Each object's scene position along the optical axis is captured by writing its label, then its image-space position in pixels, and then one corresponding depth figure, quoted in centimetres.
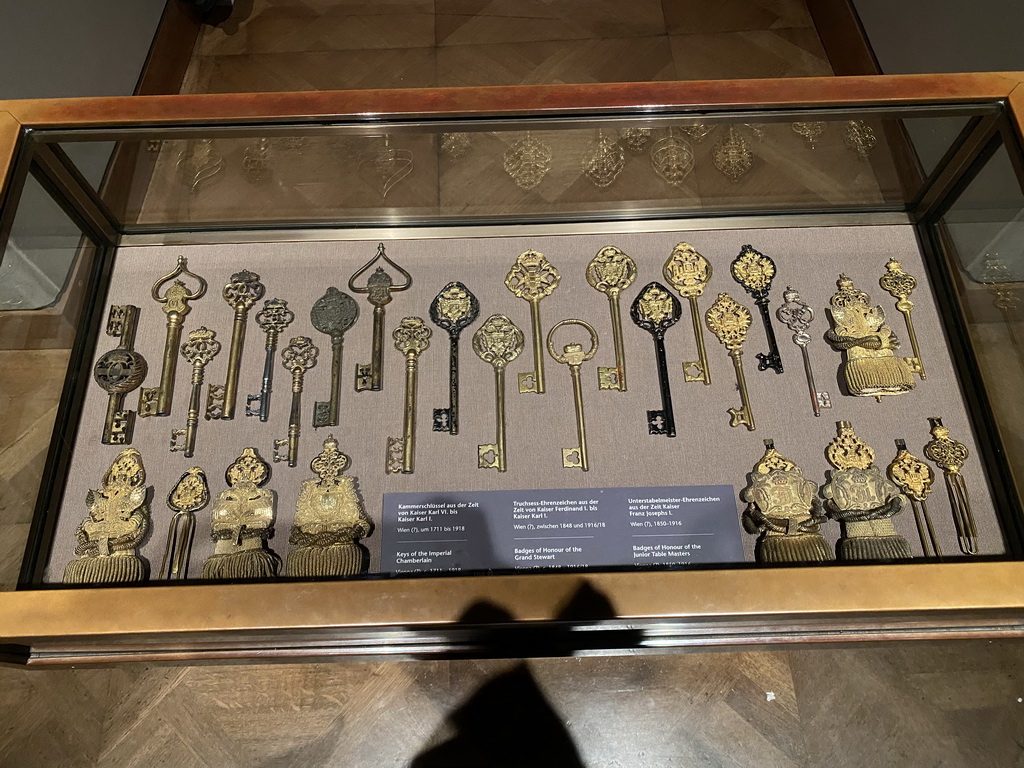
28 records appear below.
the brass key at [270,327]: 66
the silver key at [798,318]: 68
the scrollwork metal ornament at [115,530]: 58
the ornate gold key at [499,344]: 67
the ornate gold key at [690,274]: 70
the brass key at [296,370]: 64
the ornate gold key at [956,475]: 60
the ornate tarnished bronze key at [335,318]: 68
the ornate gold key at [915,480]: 61
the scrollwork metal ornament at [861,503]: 58
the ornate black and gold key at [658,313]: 69
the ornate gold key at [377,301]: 67
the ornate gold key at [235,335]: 66
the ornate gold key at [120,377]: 65
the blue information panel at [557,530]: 55
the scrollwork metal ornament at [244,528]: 58
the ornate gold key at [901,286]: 70
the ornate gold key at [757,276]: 70
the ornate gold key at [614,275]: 70
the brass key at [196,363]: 64
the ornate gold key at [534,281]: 69
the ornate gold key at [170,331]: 66
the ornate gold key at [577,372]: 63
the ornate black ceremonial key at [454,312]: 68
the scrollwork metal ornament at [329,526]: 57
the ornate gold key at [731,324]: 68
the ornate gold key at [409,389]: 62
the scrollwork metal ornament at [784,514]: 58
